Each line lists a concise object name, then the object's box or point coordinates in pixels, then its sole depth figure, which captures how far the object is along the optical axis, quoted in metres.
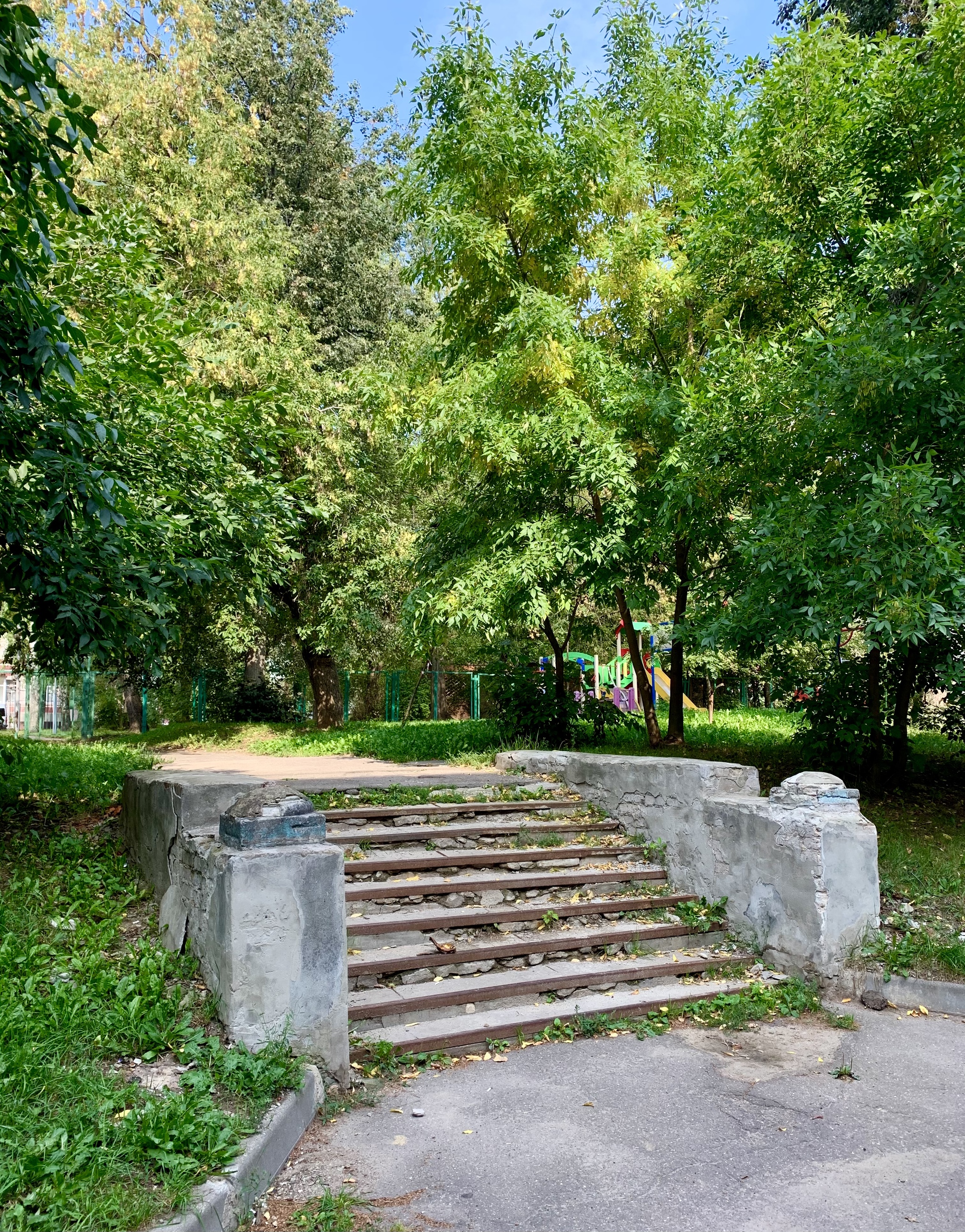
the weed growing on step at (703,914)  5.96
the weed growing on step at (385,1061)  4.24
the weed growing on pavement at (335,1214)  3.00
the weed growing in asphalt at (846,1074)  4.32
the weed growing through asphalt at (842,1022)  4.97
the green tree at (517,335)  9.89
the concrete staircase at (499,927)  4.81
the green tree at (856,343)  6.21
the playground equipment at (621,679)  22.08
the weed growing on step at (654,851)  6.63
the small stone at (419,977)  4.98
